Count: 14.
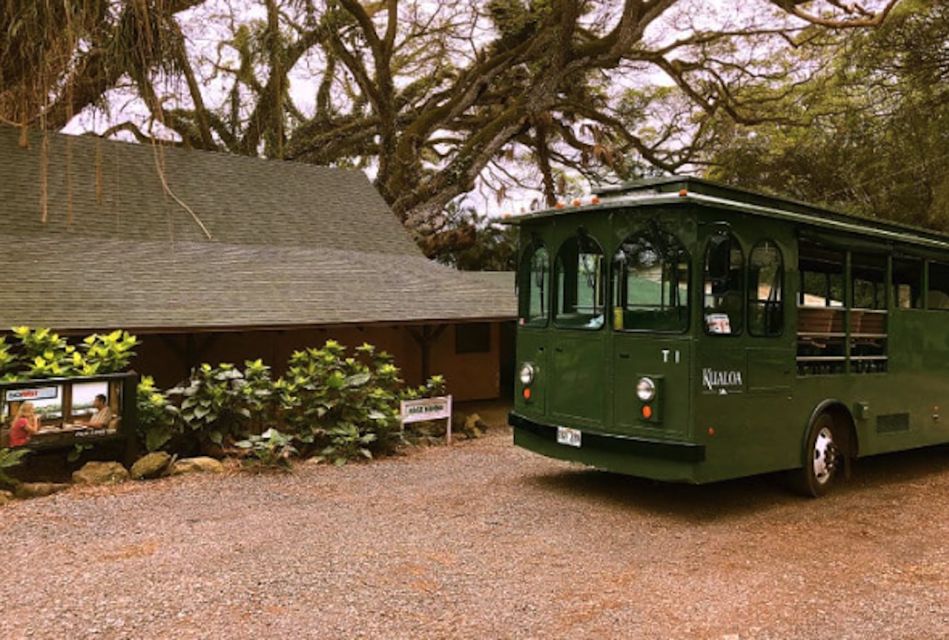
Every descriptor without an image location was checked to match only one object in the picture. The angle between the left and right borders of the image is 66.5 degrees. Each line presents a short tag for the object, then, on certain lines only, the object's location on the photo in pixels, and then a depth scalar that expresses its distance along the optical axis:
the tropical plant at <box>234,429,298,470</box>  8.48
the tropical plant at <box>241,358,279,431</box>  9.30
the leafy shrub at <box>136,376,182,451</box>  8.65
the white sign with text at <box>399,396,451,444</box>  10.22
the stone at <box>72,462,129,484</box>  7.70
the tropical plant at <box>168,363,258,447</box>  8.96
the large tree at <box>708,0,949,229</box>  13.77
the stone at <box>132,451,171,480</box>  8.00
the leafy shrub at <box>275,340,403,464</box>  9.45
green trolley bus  6.52
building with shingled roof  10.77
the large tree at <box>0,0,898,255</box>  22.98
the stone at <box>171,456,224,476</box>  8.30
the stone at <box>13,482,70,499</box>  7.22
